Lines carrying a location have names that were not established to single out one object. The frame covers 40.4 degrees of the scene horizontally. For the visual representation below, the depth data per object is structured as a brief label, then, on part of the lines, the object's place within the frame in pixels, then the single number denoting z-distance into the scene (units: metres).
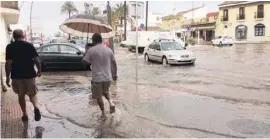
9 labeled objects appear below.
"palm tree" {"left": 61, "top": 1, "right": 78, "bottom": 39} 94.25
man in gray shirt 7.43
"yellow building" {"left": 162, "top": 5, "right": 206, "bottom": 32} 86.62
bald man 6.91
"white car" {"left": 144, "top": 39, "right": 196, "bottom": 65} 21.08
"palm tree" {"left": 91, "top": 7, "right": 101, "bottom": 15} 91.44
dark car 18.03
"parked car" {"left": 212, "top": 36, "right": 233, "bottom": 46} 52.47
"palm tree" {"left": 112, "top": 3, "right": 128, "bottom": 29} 91.25
